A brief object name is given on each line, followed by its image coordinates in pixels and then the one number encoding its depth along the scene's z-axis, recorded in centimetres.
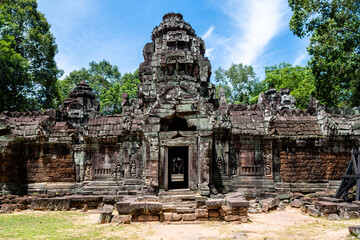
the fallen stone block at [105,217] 707
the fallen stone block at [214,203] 707
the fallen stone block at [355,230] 541
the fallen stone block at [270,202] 907
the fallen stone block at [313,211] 812
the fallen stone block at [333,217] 763
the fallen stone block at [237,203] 707
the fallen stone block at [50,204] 922
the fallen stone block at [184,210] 716
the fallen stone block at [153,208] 690
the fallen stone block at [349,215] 761
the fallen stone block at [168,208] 712
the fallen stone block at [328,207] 793
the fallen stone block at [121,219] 680
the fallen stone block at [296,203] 955
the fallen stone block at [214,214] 719
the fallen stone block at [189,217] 704
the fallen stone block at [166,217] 697
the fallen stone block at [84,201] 947
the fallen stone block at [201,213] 713
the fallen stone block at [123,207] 728
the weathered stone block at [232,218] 702
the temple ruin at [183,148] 1075
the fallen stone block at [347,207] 768
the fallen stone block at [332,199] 870
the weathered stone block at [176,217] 698
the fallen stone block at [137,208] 689
